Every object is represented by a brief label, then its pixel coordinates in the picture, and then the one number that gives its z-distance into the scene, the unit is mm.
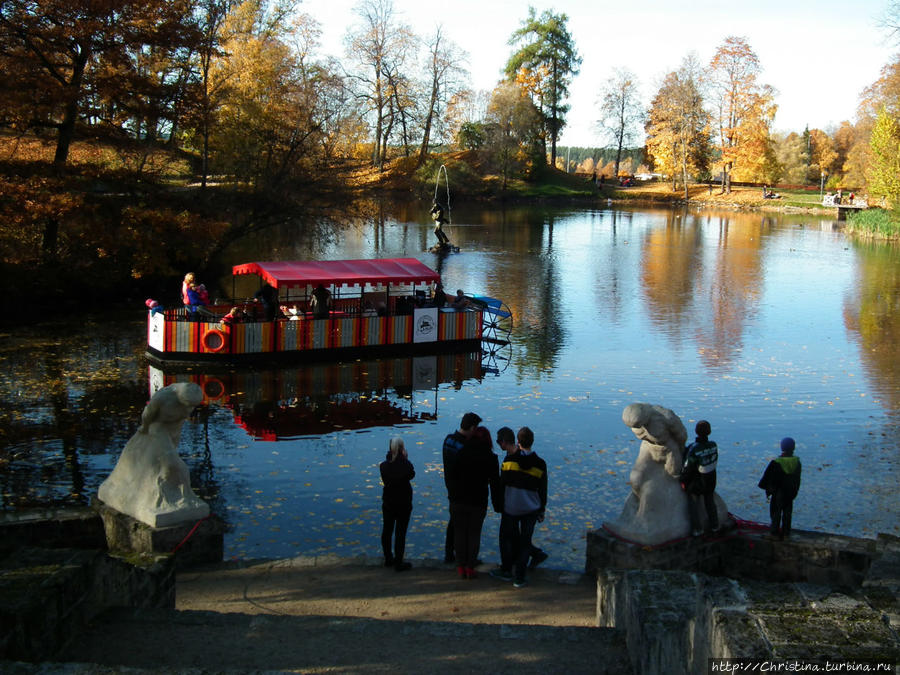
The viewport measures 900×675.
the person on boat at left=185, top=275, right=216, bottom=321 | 21503
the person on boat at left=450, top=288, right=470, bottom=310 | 24539
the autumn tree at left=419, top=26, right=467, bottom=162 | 82500
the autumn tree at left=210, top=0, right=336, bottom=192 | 36750
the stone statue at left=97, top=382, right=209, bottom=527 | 8797
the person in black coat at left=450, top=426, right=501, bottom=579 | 8984
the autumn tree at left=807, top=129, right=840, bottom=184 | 112875
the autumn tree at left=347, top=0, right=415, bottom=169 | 74375
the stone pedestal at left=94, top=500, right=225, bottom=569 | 8844
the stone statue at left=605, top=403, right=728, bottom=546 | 8969
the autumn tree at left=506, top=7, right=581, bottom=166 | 101125
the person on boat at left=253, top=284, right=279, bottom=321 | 22328
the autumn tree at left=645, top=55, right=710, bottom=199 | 95375
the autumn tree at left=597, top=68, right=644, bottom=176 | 110000
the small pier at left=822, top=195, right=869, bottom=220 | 78500
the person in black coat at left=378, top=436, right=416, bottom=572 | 9164
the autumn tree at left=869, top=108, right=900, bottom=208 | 56969
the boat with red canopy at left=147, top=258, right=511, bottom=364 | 21000
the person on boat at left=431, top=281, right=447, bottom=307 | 24312
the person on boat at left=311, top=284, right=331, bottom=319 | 22453
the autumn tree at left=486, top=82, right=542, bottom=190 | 90250
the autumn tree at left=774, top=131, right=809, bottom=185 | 108188
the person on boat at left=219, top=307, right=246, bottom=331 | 20984
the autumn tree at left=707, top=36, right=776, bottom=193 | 93500
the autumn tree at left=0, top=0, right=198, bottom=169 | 26516
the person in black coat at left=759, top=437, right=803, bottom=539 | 9812
